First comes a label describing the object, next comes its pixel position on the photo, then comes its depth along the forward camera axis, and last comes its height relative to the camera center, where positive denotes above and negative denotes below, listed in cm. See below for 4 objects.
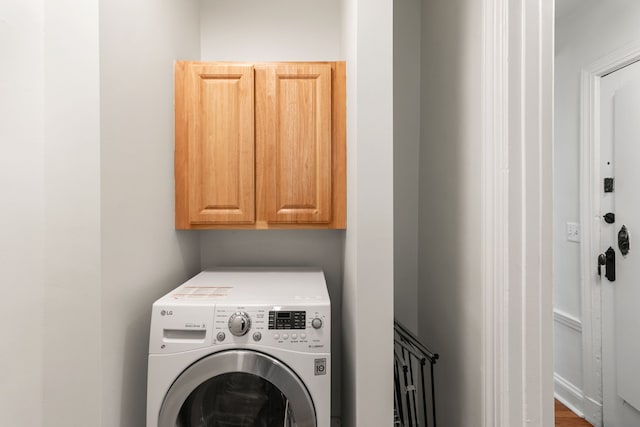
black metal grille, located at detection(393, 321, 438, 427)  125 -76
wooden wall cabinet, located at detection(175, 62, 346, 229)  153 +33
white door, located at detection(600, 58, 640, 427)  179 -20
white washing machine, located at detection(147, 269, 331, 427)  110 -51
